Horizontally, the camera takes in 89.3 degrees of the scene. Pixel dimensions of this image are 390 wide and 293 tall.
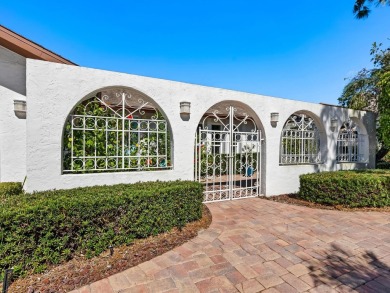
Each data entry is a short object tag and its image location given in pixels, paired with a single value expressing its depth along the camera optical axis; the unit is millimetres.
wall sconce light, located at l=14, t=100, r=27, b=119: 4918
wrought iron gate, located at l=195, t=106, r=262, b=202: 5988
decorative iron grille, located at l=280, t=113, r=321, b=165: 7152
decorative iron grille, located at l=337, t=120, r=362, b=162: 8422
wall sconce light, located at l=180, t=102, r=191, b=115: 5176
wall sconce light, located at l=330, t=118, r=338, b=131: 7585
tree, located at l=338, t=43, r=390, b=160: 10195
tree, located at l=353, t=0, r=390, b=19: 6902
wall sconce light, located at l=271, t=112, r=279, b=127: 6477
